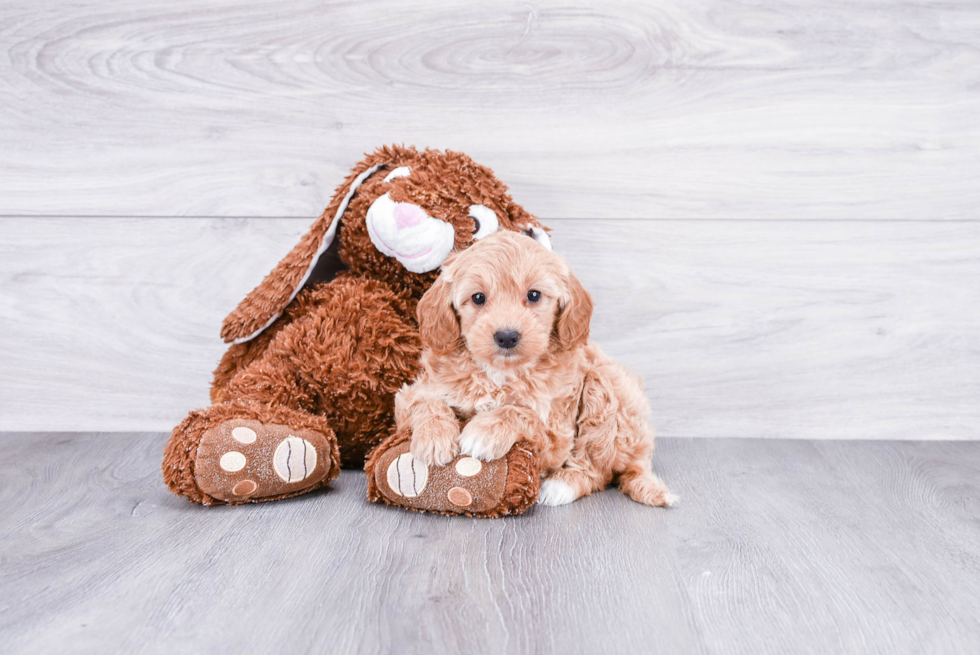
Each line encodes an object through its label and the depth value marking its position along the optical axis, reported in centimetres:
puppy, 103
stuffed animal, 108
